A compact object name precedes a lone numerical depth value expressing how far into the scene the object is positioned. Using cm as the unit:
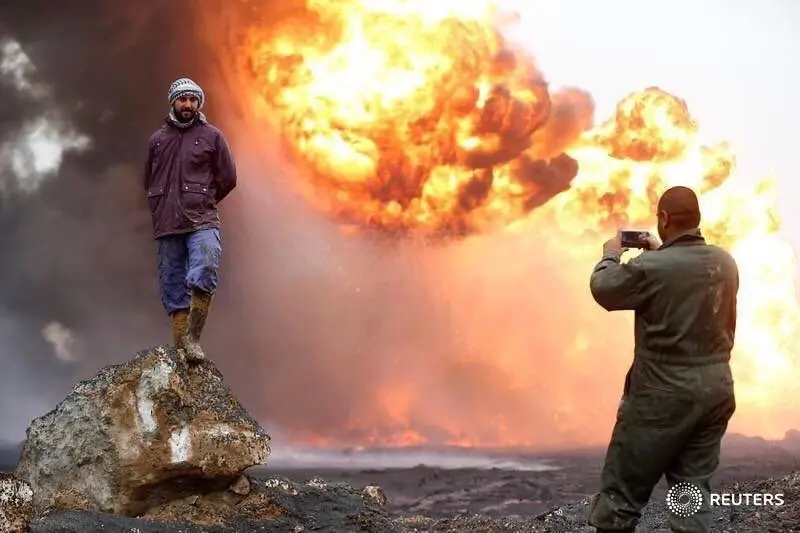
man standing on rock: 928
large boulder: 942
